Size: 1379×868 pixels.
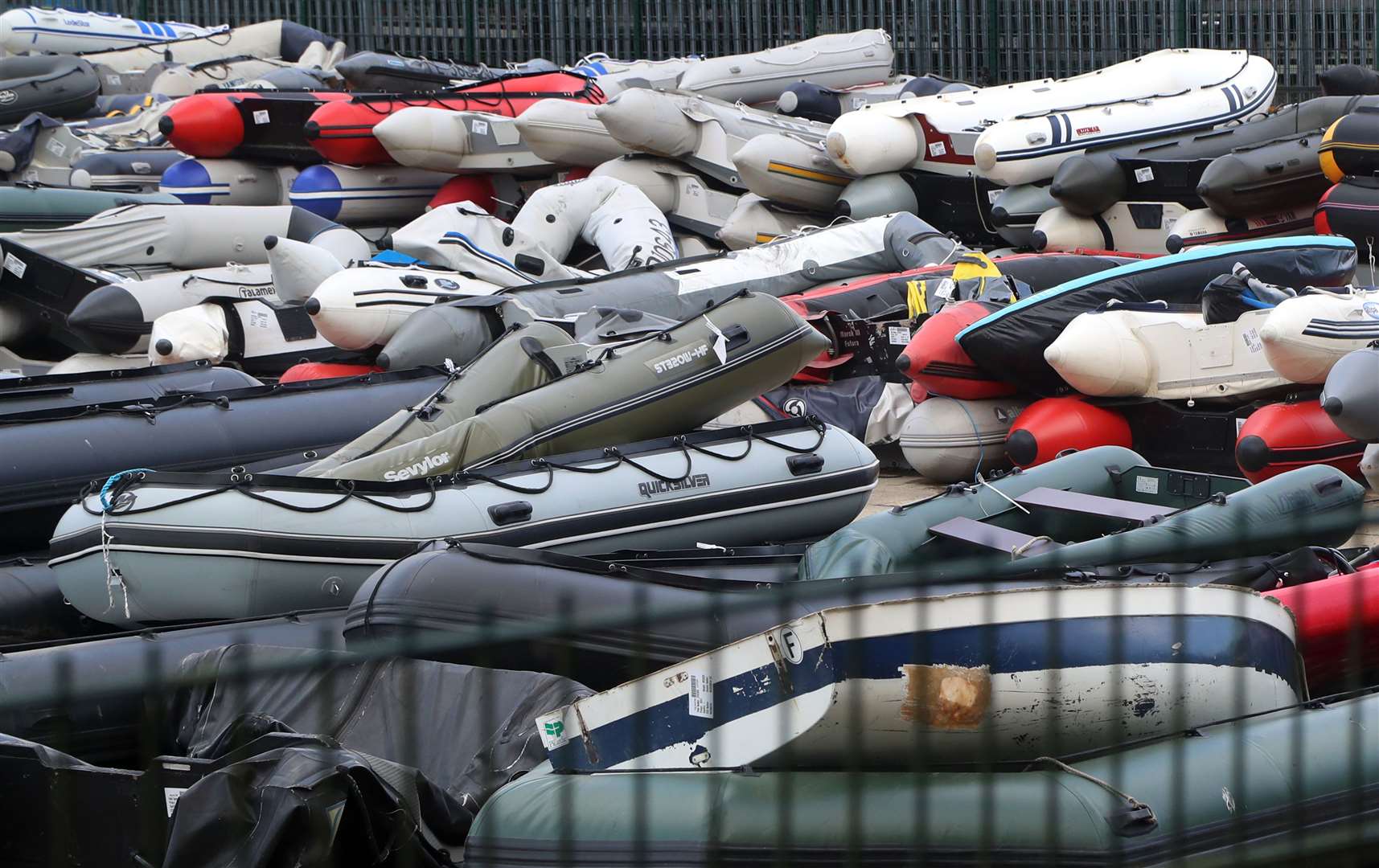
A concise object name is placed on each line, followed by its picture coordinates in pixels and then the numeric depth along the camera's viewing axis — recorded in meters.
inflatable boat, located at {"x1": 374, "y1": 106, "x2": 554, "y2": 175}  24.08
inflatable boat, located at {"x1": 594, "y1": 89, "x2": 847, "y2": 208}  23.06
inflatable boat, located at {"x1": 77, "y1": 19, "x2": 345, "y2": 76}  37.81
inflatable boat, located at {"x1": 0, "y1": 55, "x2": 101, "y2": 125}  33.47
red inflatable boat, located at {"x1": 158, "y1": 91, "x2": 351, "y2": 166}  25.39
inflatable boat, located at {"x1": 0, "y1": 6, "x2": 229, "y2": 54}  39.00
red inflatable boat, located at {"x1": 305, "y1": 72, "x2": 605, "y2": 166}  24.55
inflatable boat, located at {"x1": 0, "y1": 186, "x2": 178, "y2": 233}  23.95
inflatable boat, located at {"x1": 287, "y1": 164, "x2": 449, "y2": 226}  25.16
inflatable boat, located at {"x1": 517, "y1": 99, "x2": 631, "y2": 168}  24.36
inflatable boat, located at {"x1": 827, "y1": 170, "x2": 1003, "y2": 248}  22.64
